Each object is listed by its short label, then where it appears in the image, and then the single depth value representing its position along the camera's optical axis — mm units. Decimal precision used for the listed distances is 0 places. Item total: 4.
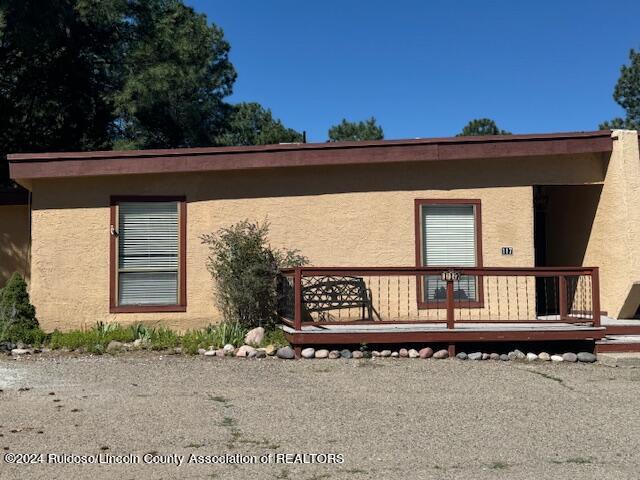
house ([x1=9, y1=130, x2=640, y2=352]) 11508
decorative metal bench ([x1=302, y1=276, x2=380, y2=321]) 11367
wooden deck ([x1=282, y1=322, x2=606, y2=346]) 9945
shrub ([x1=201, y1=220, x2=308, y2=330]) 11008
